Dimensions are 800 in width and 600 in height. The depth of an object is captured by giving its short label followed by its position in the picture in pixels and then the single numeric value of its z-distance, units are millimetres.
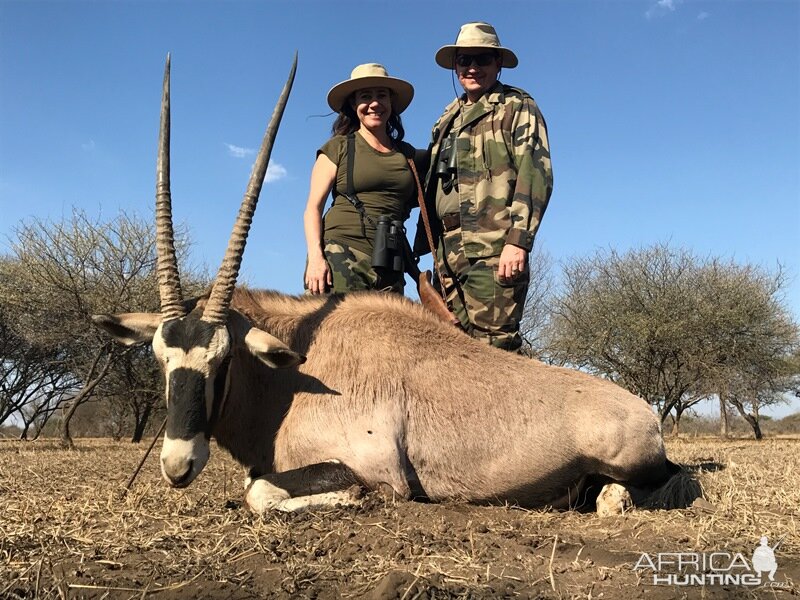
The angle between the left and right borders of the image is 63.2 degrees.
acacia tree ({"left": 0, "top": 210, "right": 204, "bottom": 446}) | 20203
